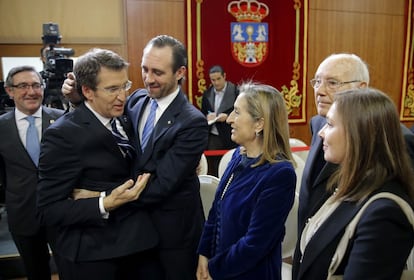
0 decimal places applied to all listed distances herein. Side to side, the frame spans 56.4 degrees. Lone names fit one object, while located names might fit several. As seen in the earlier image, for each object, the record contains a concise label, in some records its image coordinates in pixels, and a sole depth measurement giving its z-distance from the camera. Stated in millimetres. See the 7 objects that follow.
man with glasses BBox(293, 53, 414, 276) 1656
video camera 2471
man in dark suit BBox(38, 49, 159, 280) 1358
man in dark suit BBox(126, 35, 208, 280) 1531
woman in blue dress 1414
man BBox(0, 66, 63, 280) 2104
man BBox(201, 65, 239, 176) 4809
